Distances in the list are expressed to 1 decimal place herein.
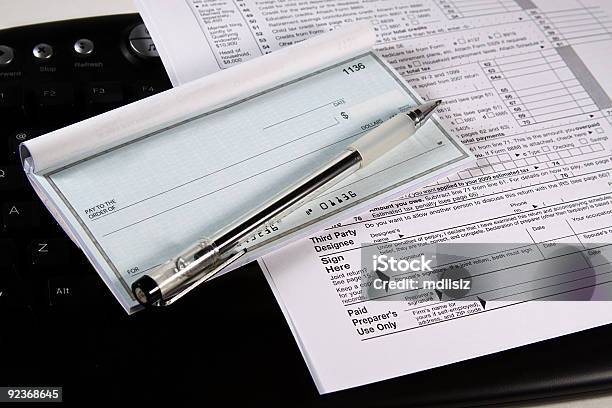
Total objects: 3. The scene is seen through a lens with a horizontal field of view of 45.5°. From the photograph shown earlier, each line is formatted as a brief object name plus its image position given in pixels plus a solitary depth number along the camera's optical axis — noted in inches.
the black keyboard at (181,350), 13.4
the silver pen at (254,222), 13.4
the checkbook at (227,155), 14.5
